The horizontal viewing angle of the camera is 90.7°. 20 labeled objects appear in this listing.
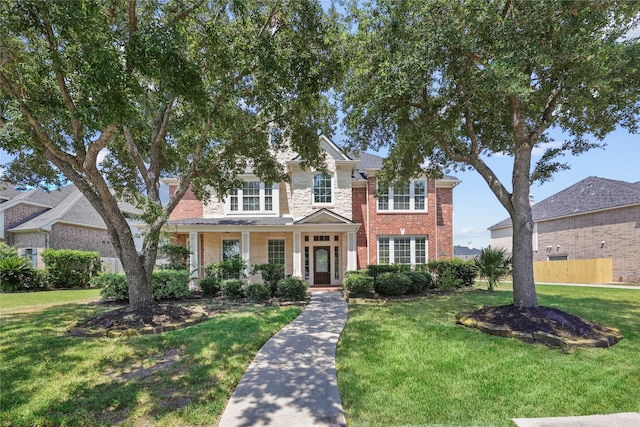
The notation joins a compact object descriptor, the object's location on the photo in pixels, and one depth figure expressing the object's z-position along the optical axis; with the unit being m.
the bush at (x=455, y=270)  14.38
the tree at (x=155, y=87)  5.25
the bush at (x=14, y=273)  15.25
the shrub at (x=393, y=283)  11.84
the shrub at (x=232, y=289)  11.86
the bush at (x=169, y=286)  11.62
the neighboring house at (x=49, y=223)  19.38
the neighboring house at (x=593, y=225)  18.72
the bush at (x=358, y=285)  11.39
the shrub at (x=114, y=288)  11.04
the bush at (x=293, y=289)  10.93
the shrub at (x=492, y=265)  13.04
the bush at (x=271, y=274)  11.67
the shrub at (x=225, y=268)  13.62
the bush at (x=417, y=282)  12.55
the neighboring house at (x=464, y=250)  47.88
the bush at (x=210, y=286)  12.46
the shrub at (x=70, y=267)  16.52
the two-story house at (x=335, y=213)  16.41
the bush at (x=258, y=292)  11.20
